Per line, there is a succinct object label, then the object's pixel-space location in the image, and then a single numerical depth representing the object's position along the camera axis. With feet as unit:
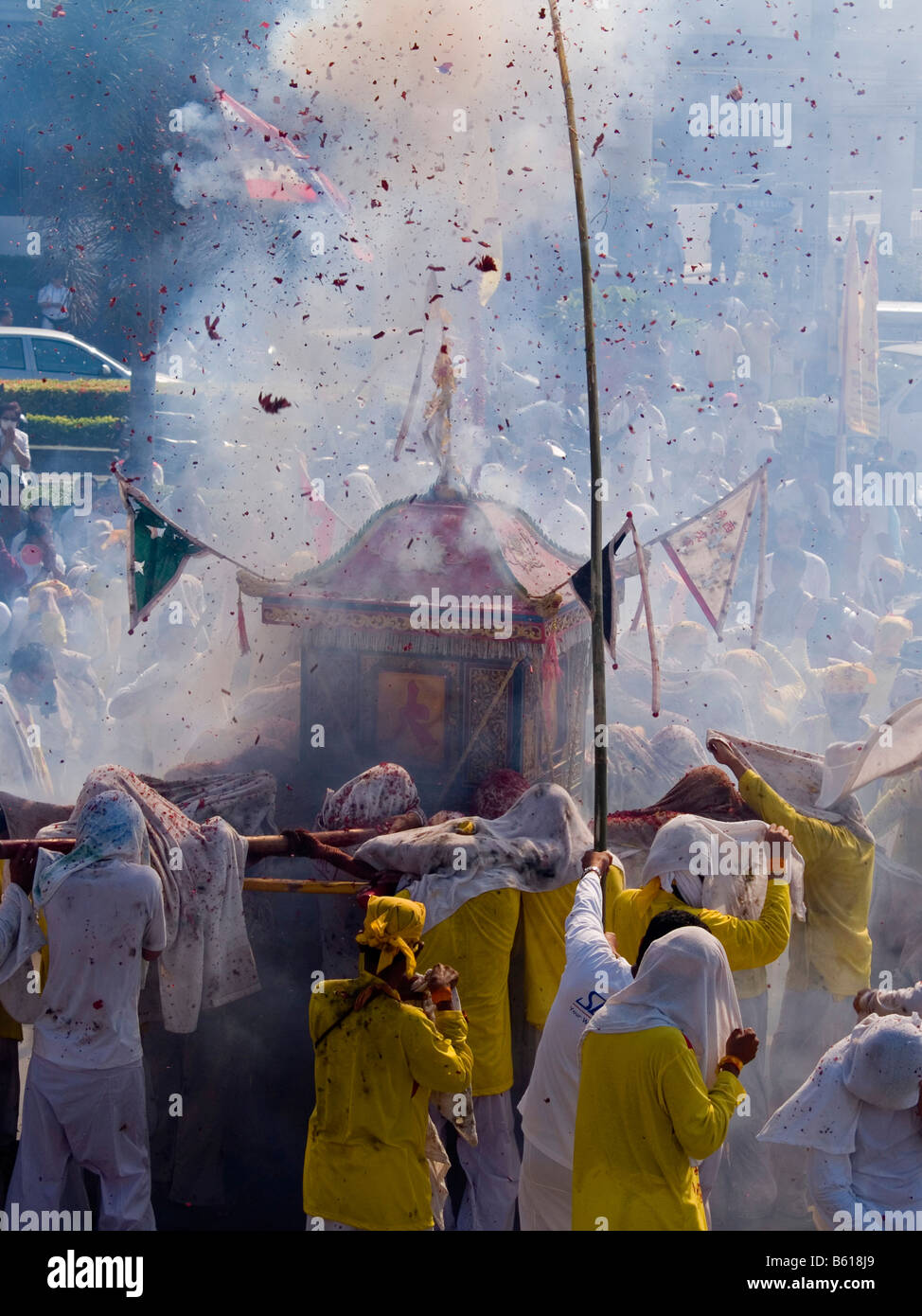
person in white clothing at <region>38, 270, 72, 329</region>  49.67
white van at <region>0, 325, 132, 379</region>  49.39
